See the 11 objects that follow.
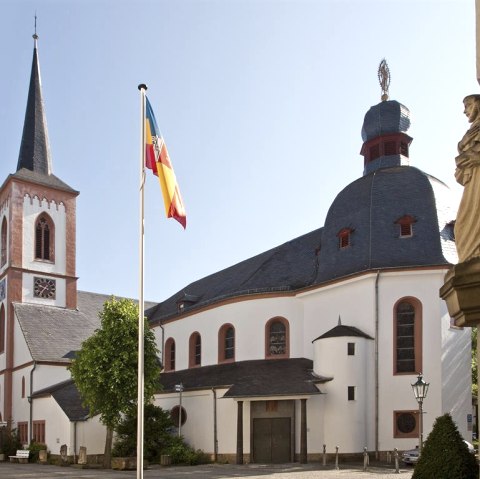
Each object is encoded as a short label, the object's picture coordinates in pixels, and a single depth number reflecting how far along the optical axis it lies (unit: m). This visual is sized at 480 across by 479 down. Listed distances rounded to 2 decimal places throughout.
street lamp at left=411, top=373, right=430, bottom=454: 22.41
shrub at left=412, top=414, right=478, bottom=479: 9.20
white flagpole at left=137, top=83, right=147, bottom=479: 15.45
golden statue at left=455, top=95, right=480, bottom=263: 6.68
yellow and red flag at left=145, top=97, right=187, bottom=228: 16.33
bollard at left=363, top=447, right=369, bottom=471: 27.70
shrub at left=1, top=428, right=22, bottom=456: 46.56
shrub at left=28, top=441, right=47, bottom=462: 43.34
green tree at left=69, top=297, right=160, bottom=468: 34.12
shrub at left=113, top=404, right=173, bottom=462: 35.50
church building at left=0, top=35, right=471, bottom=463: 31.53
